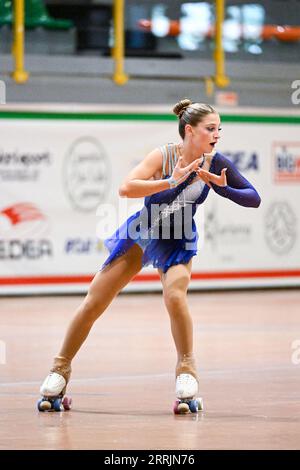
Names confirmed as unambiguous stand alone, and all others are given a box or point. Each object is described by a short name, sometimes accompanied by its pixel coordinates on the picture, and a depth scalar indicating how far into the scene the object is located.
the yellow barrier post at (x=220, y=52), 16.98
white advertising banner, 15.85
